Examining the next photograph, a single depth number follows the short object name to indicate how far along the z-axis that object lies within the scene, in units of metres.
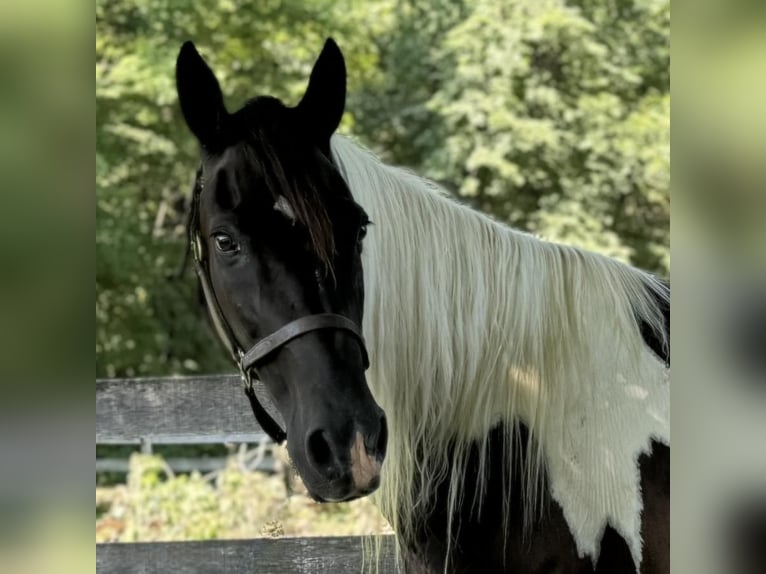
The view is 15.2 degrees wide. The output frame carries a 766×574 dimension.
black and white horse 3.96
